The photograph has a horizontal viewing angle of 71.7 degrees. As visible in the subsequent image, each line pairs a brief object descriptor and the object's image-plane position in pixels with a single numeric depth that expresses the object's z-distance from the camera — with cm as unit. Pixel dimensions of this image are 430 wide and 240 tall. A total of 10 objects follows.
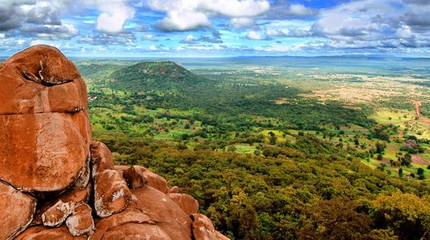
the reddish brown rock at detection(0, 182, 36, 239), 1284
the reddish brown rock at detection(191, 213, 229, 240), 1738
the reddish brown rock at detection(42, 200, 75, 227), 1345
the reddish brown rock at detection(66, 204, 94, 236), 1341
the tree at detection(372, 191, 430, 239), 3111
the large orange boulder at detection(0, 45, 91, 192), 1330
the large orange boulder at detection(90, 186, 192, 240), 1362
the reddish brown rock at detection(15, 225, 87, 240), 1305
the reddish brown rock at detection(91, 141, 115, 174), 1585
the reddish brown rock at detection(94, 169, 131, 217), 1459
